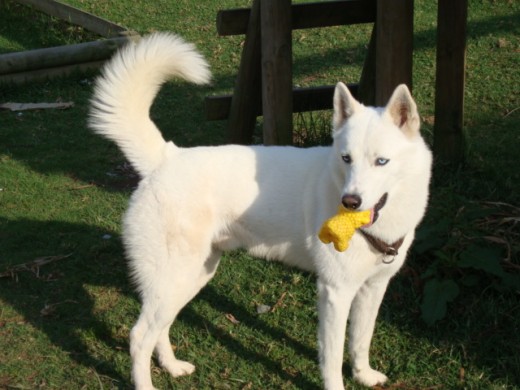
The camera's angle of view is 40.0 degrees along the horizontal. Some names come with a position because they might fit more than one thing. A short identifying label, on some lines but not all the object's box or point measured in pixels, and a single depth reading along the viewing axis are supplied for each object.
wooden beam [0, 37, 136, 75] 7.87
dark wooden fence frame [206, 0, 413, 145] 4.51
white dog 3.12
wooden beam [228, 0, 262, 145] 5.32
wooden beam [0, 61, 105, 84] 7.97
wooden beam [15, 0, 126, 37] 9.05
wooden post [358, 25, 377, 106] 5.42
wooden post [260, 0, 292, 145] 4.81
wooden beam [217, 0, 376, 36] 5.20
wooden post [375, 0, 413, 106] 4.41
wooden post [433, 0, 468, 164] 4.91
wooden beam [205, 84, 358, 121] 5.78
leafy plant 3.87
